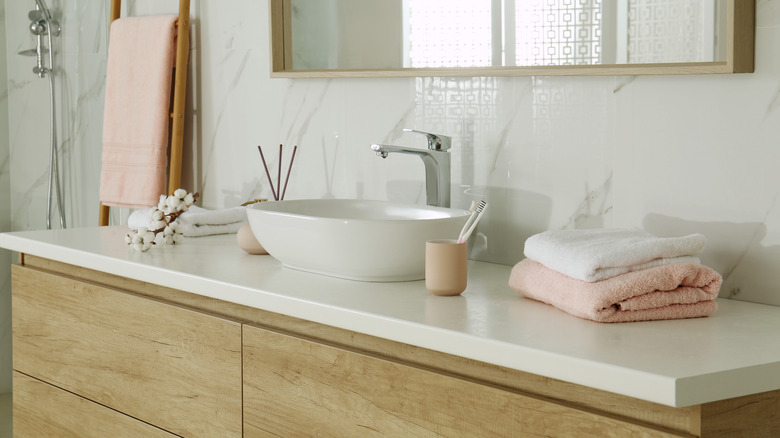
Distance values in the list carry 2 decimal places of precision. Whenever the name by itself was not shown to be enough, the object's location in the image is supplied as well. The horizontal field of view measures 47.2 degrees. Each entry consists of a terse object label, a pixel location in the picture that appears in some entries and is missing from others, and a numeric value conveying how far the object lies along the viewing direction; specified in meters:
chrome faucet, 1.68
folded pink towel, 1.16
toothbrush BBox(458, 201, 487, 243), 1.40
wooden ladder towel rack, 2.29
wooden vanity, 1.01
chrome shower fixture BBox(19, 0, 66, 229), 2.88
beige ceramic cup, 1.34
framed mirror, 1.36
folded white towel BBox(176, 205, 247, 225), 1.96
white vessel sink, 1.42
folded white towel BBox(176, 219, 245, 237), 1.96
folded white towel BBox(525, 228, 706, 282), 1.18
